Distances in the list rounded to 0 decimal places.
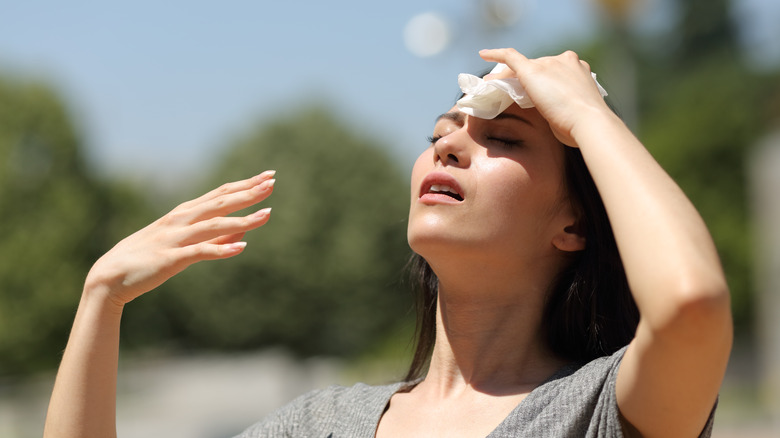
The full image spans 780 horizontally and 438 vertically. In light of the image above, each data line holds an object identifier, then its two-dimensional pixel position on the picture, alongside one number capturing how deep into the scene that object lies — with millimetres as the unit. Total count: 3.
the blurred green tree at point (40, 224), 17891
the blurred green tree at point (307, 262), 20625
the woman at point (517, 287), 1763
